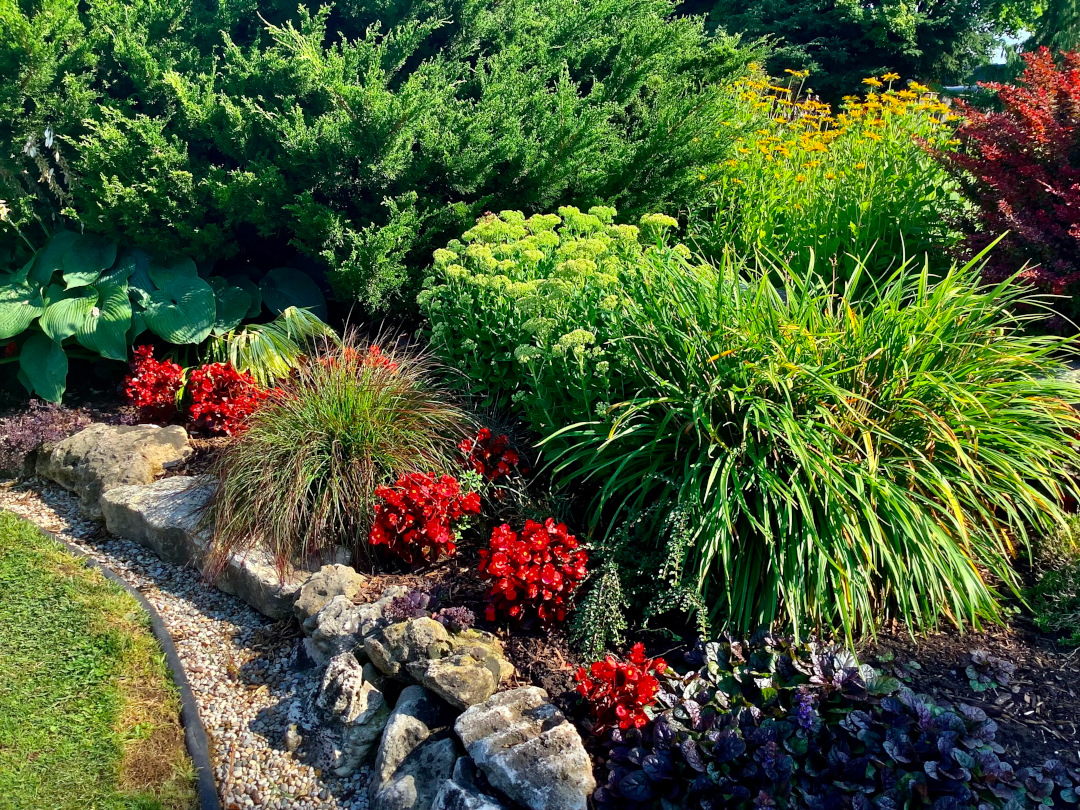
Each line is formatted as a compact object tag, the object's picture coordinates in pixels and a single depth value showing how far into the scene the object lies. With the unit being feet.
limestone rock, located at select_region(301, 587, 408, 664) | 10.19
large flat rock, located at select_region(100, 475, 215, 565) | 12.92
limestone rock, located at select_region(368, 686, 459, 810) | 8.52
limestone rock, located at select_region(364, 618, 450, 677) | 9.58
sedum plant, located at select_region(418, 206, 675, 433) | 11.52
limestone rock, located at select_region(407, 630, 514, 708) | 9.10
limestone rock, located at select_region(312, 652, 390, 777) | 9.36
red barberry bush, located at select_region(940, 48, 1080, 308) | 13.98
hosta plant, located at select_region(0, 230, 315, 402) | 16.35
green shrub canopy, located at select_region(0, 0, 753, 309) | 16.25
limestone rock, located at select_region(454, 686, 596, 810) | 8.01
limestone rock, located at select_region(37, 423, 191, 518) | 14.43
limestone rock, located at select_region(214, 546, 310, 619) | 11.59
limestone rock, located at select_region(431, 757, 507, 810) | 7.96
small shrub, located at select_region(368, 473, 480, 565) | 11.16
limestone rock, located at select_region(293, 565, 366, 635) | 11.02
